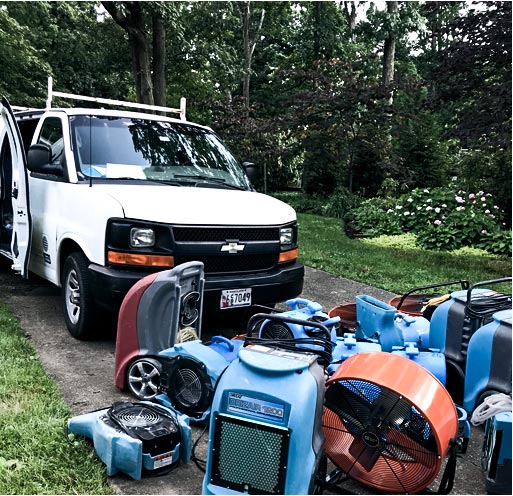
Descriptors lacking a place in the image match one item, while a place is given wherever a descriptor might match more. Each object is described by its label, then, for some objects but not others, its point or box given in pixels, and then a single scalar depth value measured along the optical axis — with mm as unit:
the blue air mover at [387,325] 3840
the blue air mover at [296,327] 3631
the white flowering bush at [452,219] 10711
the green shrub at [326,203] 16203
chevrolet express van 4352
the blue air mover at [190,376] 3260
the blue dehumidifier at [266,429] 2428
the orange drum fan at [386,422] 2619
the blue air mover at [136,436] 2754
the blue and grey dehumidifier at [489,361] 3084
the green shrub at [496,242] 10297
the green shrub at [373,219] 12414
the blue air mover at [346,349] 3418
